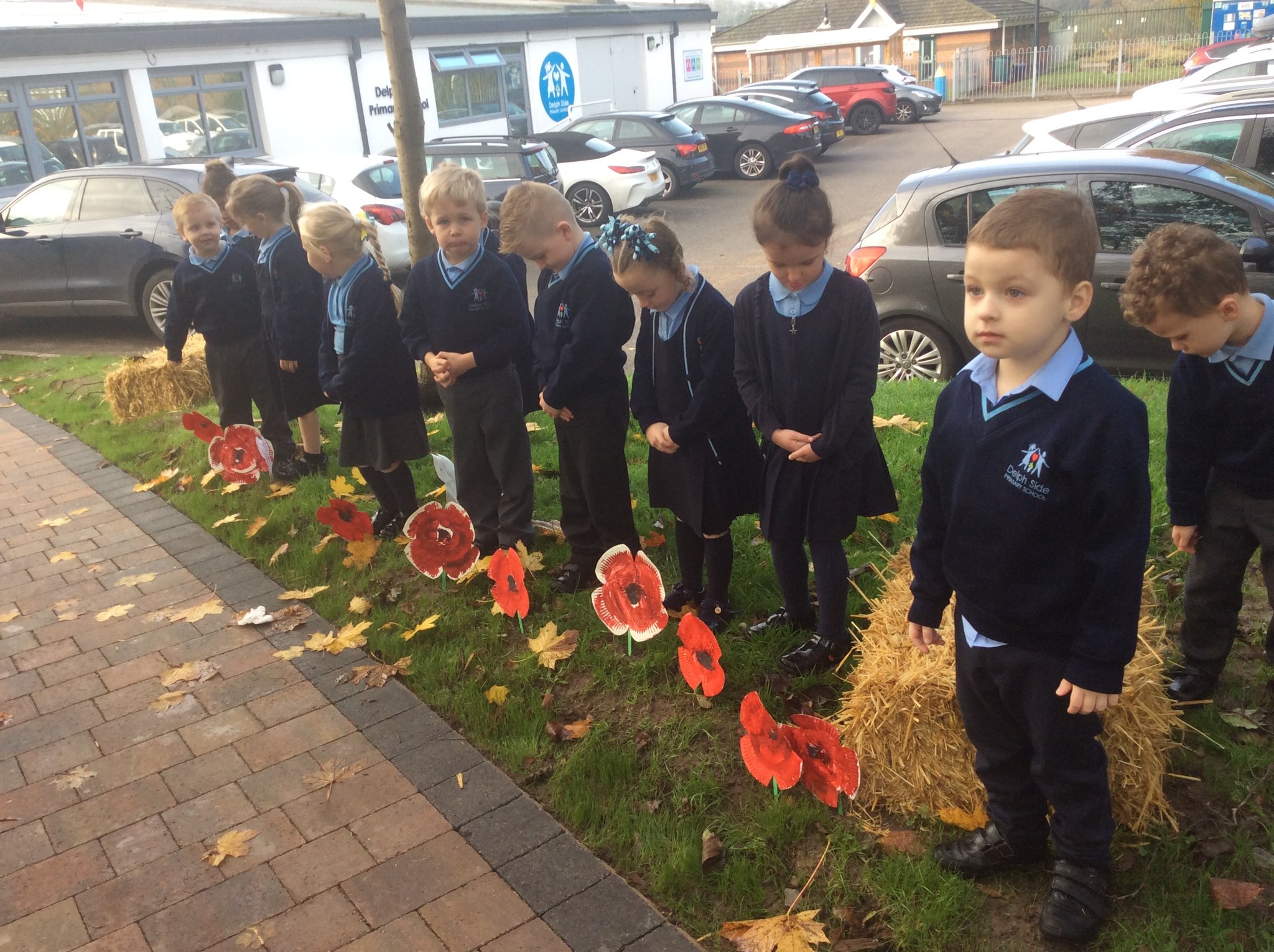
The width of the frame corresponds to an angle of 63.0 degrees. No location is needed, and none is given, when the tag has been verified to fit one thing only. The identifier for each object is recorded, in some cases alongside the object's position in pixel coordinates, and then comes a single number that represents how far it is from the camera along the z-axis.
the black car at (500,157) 15.08
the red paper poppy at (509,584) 3.94
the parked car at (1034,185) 6.34
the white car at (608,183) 16.97
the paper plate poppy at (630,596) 3.57
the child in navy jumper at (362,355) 4.52
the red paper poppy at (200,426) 6.23
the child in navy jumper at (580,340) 3.85
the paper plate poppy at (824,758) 2.87
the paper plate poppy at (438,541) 4.40
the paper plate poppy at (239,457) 5.93
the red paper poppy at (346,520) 4.86
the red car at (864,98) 30.98
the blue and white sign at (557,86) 29.14
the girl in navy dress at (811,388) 3.06
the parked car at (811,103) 24.70
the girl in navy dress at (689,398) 3.43
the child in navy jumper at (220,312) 5.60
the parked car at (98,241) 10.51
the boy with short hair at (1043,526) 2.09
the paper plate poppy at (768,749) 2.90
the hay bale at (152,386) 7.76
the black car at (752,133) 21.67
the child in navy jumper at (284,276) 5.27
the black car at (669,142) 19.58
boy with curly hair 2.63
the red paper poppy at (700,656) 3.24
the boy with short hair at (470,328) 4.15
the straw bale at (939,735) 2.70
